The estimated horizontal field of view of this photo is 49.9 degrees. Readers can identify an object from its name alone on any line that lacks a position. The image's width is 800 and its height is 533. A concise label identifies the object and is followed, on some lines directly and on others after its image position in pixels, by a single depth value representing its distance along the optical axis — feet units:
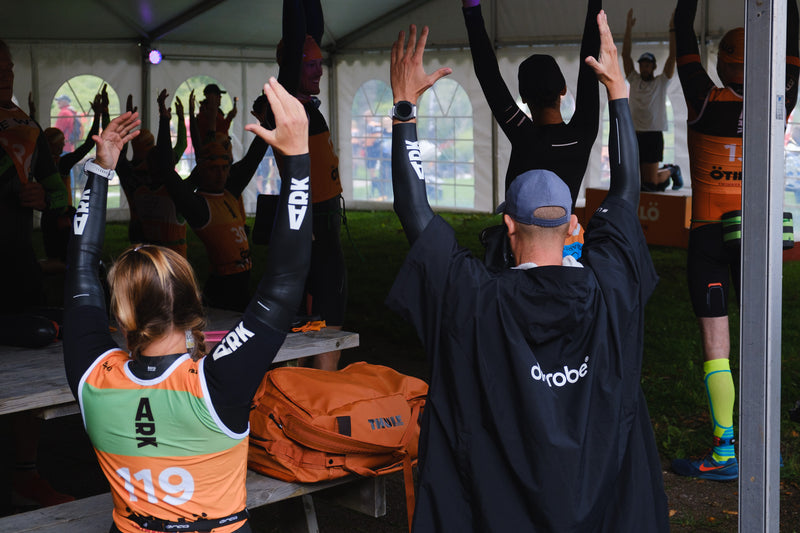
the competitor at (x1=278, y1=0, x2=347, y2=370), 14.30
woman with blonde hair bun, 6.07
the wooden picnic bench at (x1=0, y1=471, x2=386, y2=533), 8.47
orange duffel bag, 9.05
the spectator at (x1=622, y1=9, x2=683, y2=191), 38.86
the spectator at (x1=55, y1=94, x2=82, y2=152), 47.80
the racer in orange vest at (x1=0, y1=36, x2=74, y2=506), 12.58
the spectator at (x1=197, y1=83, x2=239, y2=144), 17.58
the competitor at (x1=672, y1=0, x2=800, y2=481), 13.00
